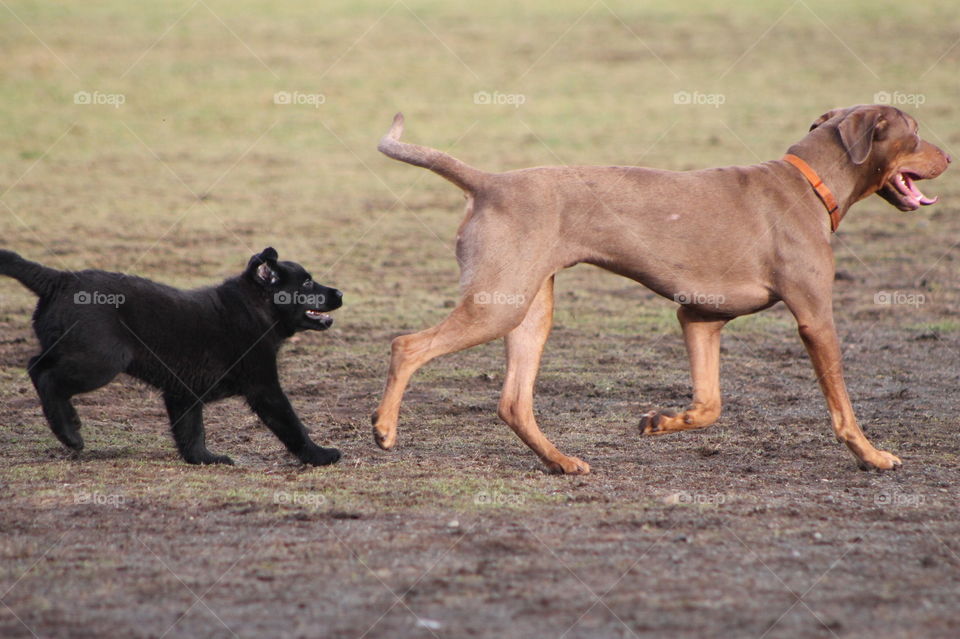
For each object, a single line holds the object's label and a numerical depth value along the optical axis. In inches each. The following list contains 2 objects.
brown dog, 492.1
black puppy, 497.0
